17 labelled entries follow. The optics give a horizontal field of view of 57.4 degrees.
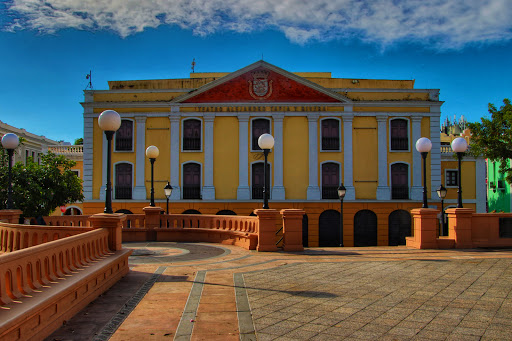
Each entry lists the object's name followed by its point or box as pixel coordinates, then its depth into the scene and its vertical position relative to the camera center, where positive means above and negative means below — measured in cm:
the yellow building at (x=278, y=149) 3047 +244
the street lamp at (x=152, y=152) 2080 +150
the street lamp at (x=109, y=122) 1104 +151
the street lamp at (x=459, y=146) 1561 +132
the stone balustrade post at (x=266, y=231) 1425 -139
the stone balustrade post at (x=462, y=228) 1523 -139
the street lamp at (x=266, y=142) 1454 +136
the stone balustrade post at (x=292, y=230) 1422 -136
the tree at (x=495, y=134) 2655 +297
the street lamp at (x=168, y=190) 2245 -21
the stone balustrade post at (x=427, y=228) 1515 -138
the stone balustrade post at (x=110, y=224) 980 -81
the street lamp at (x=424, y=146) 1614 +137
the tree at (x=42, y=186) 2466 -2
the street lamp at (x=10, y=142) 1573 +149
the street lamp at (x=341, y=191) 2448 -29
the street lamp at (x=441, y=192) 2662 -37
